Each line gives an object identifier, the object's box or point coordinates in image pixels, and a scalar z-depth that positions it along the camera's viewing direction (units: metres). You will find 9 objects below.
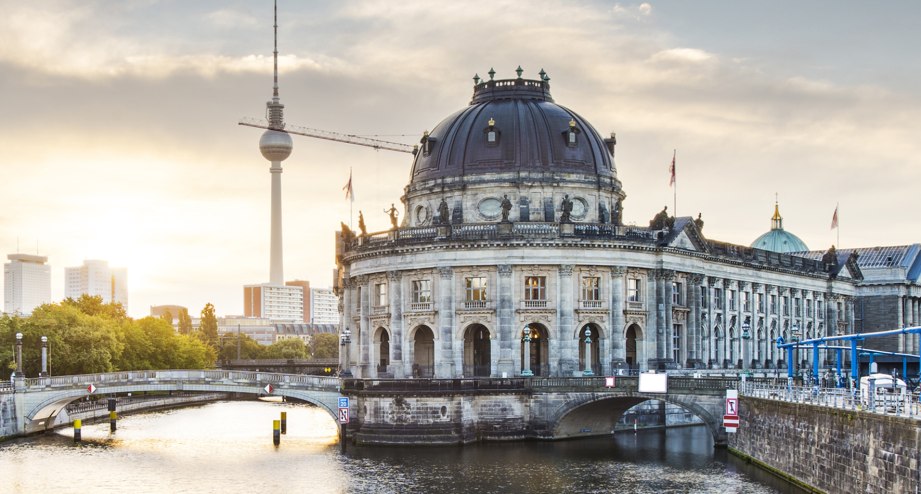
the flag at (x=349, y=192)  125.94
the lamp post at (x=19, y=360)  100.44
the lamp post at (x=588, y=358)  103.60
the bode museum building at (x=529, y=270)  104.19
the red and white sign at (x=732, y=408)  79.19
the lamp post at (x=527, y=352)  103.56
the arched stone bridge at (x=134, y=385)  94.44
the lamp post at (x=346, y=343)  116.88
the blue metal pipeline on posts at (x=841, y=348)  61.91
